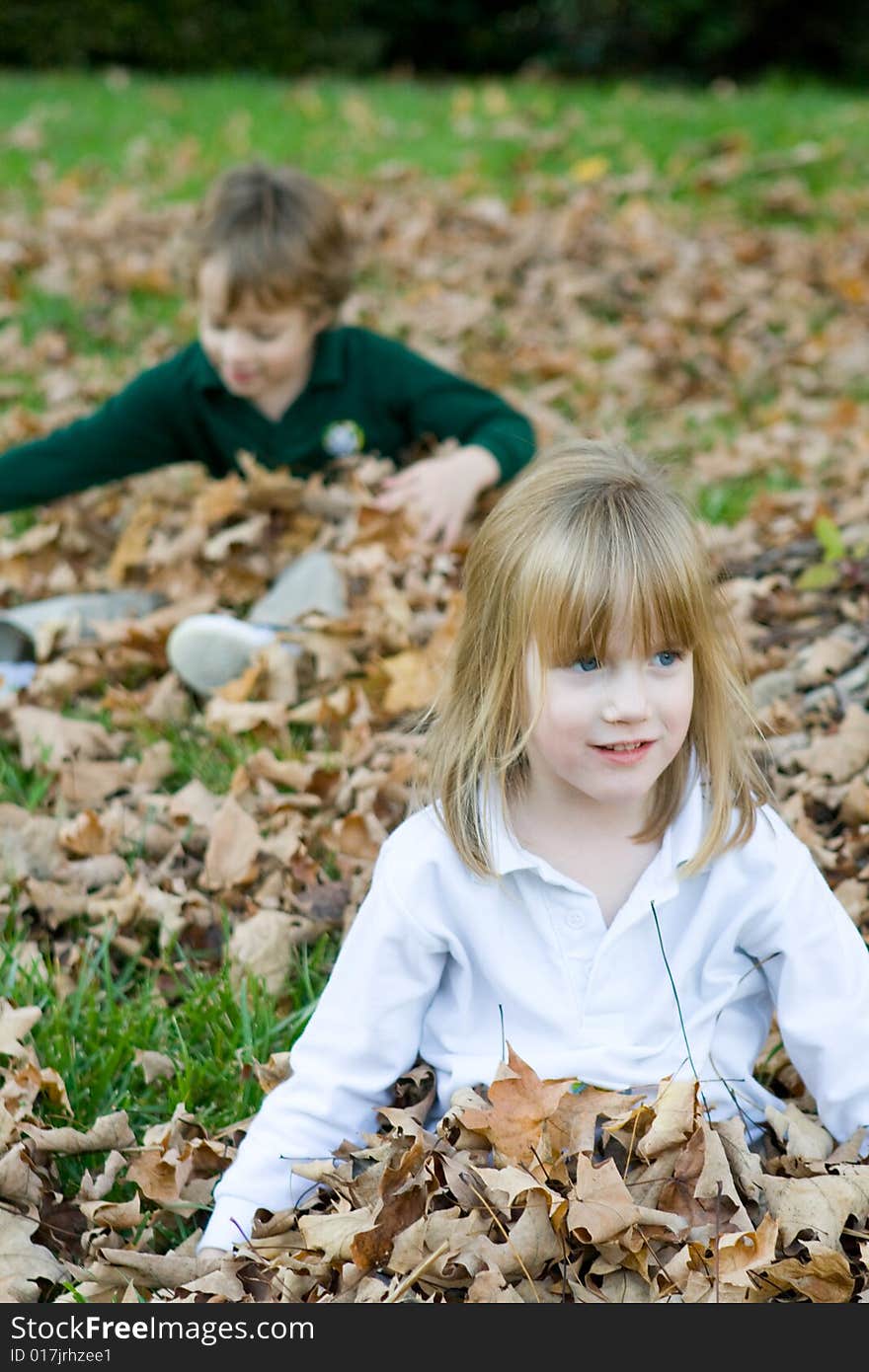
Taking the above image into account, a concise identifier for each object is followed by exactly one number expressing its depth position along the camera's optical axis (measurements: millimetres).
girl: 2145
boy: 4098
